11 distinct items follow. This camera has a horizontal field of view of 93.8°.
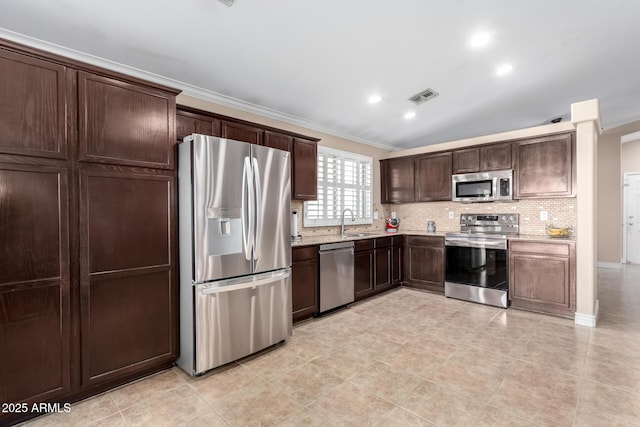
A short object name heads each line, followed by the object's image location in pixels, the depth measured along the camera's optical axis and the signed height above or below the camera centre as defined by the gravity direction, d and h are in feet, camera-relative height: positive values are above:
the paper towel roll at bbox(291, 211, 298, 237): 13.60 -0.63
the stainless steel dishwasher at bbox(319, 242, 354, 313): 12.32 -2.75
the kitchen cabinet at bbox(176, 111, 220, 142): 9.40 +2.85
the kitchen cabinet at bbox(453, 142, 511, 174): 14.60 +2.64
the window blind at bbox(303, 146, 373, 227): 15.47 +1.22
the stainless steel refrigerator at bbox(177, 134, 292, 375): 7.79 -1.09
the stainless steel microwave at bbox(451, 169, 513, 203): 14.53 +1.20
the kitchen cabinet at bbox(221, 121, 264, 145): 10.50 +2.90
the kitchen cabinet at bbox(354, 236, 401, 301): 14.11 -2.78
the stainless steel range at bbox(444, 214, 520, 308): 13.38 -2.45
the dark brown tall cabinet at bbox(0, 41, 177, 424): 5.96 -0.35
